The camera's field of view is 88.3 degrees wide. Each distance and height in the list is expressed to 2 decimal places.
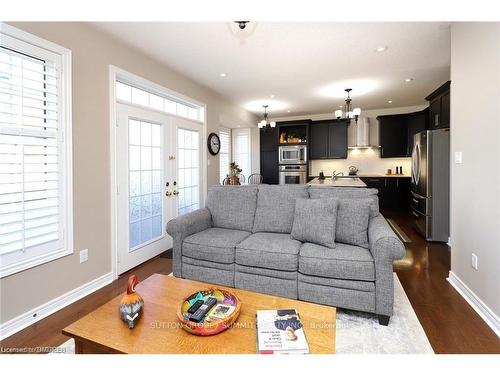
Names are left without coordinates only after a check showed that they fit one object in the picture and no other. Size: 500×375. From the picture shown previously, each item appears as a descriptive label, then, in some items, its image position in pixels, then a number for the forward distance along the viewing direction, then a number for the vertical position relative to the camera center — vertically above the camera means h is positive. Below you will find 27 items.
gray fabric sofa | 1.91 -0.61
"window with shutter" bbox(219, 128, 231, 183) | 6.87 +0.81
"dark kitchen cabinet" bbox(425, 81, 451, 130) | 3.97 +1.21
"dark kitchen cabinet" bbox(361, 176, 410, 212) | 6.32 -0.31
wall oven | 7.12 +0.16
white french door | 2.99 +0.02
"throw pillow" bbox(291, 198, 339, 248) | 2.24 -0.38
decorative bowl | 1.21 -0.68
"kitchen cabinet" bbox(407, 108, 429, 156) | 6.00 +1.35
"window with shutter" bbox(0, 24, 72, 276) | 1.86 +0.18
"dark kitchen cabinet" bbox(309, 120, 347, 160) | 6.93 +1.10
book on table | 1.09 -0.70
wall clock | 4.72 +0.69
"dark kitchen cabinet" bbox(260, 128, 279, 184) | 7.37 +0.70
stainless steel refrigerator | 3.82 -0.08
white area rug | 1.64 -1.07
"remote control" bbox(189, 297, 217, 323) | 1.26 -0.67
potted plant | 4.68 +0.09
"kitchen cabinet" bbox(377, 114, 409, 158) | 6.45 +1.12
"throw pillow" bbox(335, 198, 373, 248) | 2.25 -0.37
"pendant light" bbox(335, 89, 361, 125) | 4.84 +1.29
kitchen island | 4.27 -0.05
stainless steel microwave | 7.11 +0.70
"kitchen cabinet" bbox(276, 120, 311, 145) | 7.18 +1.35
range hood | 6.77 +1.23
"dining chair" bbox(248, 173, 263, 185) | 7.42 +0.02
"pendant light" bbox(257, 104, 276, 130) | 6.24 +1.40
